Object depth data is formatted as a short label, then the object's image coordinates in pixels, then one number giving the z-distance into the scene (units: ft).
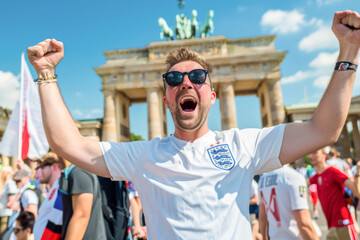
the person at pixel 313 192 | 18.60
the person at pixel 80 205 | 9.65
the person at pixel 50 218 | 10.84
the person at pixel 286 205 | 11.38
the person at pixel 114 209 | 12.60
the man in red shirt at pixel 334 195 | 13.95
